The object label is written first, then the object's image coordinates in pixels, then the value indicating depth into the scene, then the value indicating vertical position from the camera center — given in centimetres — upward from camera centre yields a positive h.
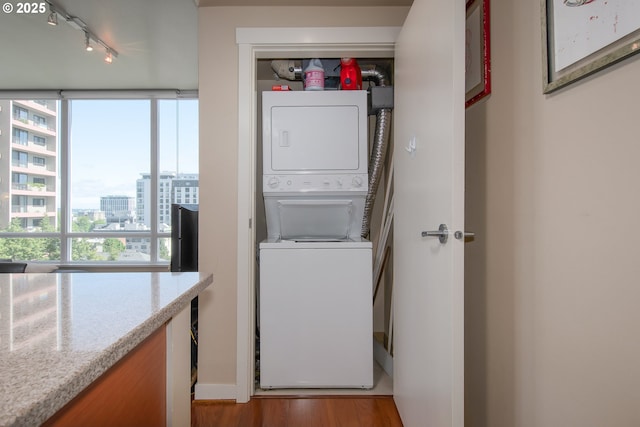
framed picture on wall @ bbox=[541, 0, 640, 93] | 67 +40
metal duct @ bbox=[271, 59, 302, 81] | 226 +100
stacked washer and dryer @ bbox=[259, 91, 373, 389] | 192 -56
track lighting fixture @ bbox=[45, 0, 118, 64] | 222 +140
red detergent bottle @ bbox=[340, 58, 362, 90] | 212 +89
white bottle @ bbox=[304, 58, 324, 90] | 211 +87
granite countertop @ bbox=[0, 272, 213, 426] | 34 -17
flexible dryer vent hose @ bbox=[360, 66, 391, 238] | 220 +47
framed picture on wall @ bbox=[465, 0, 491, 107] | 122 +62
